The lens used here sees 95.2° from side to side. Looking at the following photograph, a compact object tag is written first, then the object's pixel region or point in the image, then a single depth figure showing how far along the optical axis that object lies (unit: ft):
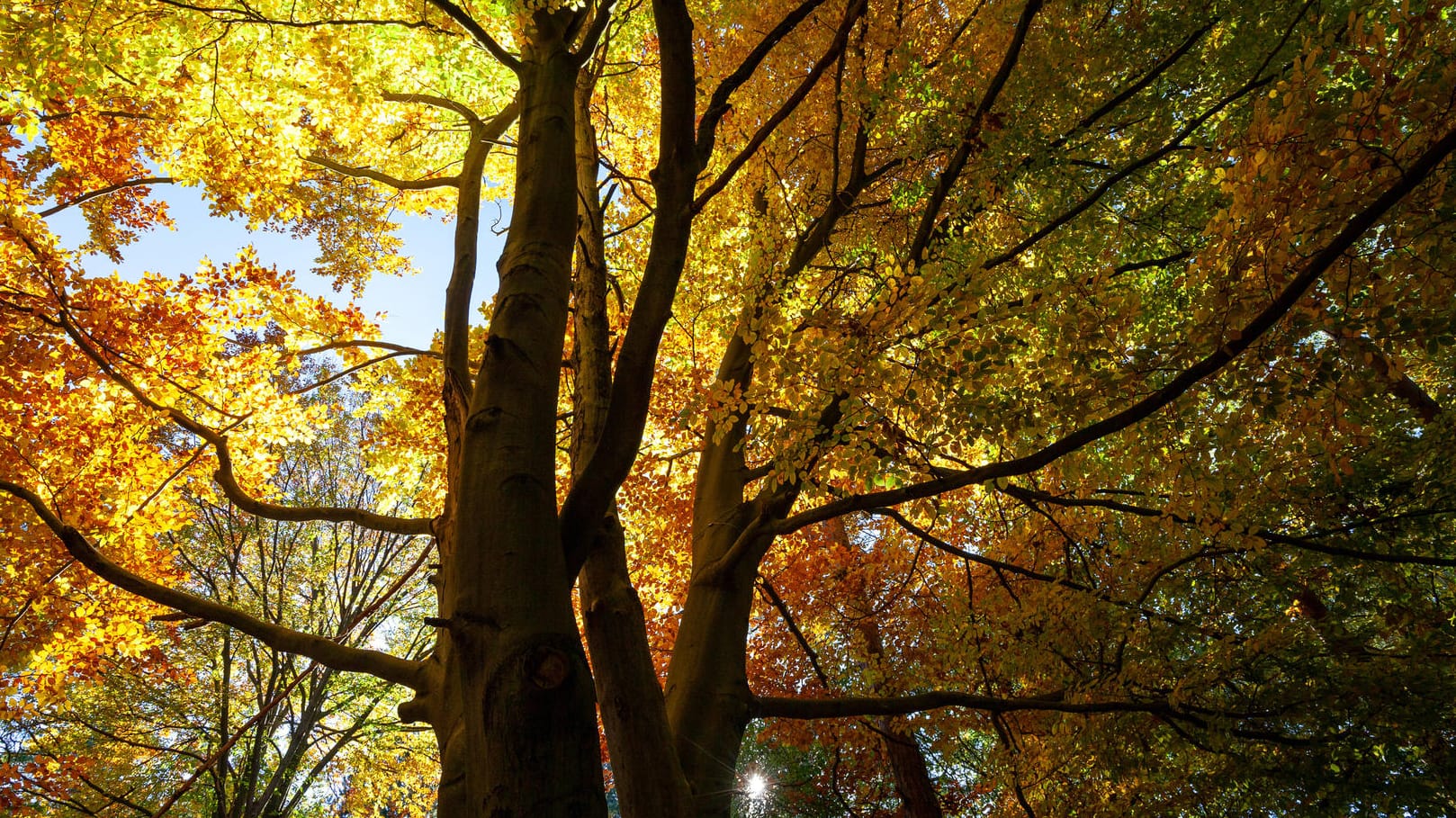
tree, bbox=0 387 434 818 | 33.01
